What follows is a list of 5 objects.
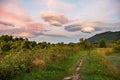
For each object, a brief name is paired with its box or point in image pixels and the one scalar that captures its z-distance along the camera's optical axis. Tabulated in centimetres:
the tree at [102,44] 3962
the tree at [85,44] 3486
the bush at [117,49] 2568
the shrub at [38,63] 738
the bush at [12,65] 551
